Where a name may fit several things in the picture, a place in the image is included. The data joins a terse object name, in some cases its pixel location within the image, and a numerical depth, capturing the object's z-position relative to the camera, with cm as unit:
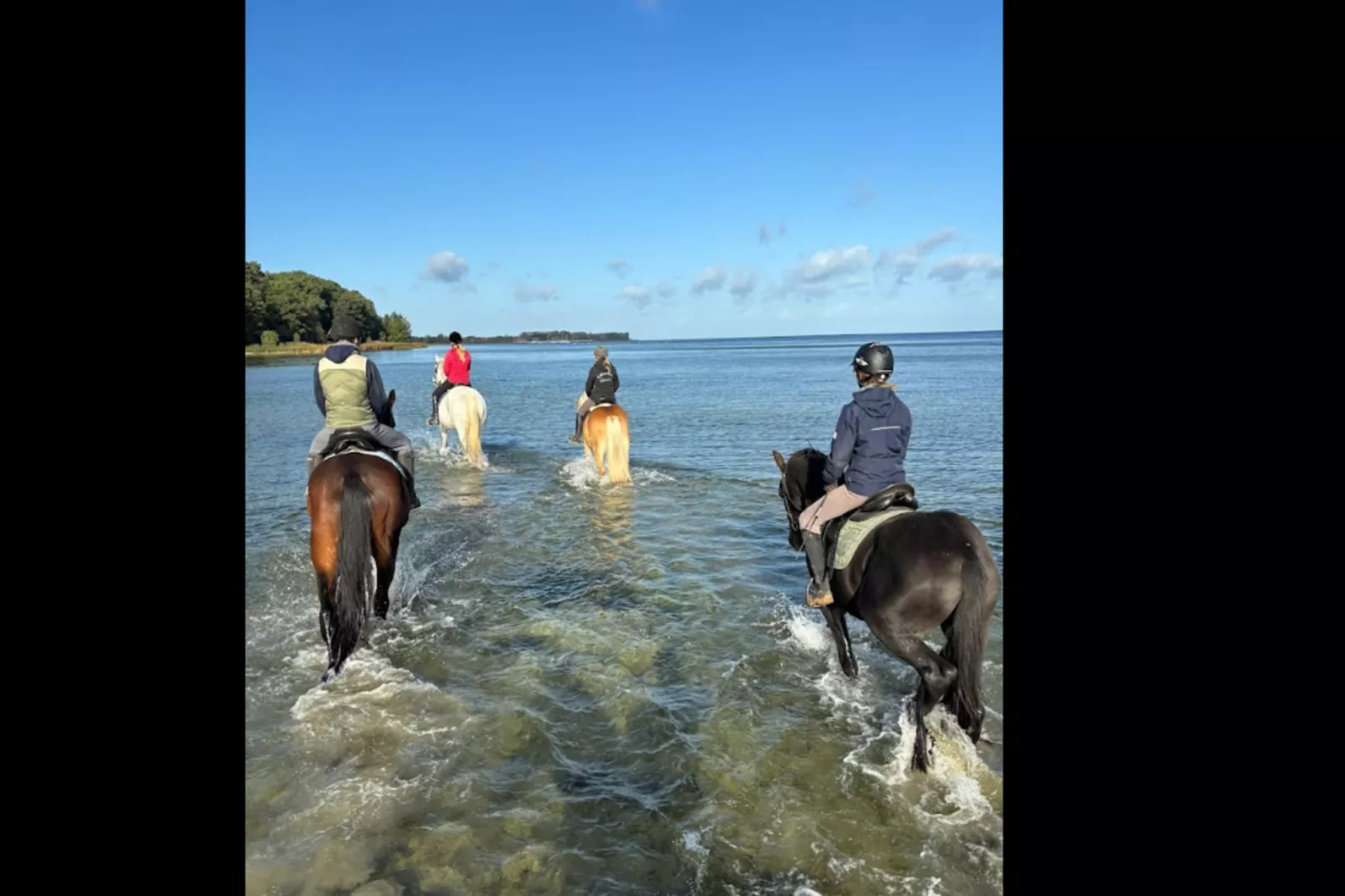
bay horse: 720
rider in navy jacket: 645
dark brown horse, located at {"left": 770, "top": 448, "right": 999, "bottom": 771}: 550
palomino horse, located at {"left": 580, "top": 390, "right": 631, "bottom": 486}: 1608
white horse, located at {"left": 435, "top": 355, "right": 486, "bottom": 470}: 1900
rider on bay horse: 808
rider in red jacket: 1945
